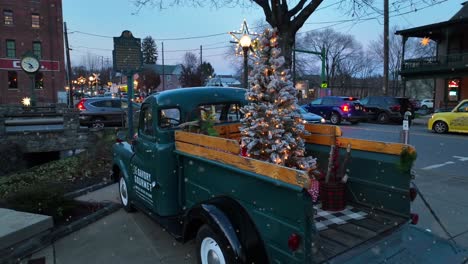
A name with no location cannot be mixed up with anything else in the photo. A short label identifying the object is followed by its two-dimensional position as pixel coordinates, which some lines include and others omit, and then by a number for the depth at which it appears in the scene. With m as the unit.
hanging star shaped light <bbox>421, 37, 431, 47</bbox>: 27.66
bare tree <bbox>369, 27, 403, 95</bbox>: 69.82
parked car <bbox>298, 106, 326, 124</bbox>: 16.22
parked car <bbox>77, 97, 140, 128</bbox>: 19.73
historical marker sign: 9.98
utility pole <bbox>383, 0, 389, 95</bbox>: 23.14
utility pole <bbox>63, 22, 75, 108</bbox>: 33.97
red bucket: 4.06
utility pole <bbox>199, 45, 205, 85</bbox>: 53.56
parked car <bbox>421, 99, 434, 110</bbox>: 40.53
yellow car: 15.62
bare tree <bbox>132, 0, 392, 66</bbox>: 9.94
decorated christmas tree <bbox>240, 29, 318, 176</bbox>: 4.03
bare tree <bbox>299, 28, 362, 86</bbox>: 78.06
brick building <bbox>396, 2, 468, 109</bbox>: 27.05
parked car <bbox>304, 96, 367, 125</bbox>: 21.34
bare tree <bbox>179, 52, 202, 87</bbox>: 51.40
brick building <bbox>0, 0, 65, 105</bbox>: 37.75
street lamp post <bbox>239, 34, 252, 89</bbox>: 13.02
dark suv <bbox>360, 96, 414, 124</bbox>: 21.94
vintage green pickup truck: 2.81
